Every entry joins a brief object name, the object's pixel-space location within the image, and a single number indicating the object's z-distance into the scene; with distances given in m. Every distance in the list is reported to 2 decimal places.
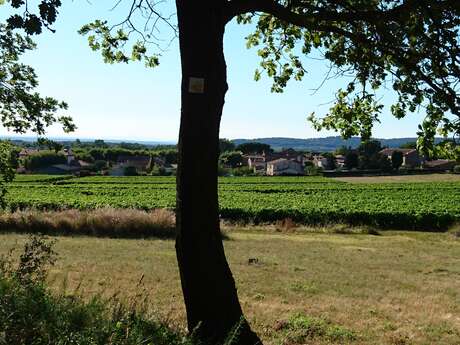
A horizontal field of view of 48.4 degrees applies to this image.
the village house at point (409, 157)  117.41
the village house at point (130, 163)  108.44
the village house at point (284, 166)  119.25
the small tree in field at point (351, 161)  111.69
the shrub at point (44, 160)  107.88
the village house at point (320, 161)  133.70
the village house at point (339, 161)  128.59
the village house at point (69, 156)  116.38
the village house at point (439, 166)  98.81
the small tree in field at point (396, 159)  106.98
